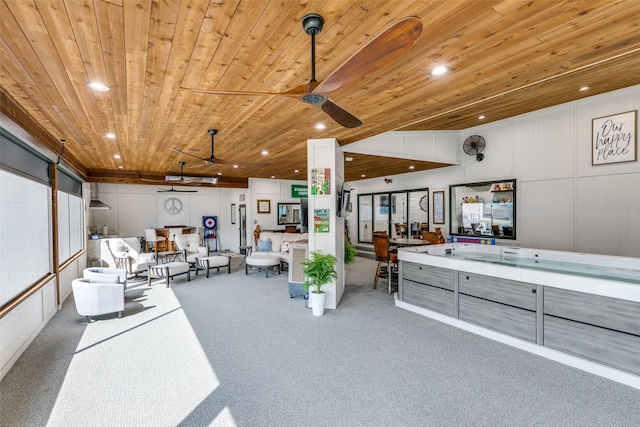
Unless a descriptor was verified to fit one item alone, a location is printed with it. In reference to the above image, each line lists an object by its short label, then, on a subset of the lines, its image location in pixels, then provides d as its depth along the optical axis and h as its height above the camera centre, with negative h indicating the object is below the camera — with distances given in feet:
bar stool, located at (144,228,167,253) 31.97 -2.64
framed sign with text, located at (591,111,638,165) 14.34 +3.50
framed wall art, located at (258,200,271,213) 34.58 +0.71
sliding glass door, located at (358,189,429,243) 27.45 -0.29
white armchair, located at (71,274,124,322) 13.58 -3.85
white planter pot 14.56 -4.42
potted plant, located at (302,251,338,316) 14.60 -3.10
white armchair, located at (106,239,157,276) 22.00 -3.48
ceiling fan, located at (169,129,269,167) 14.58 +2.88
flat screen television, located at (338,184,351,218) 17.10 +0.60
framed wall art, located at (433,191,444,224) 24.83 +0.31
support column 15.64 +0.55
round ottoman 23.44 -3.87
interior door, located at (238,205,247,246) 34.83 -1.16
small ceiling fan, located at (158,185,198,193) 32.65 +2.51
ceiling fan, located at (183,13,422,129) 4.48 +2.63
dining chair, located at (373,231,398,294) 18.40 -2.69
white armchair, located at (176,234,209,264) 26.47 -3.05
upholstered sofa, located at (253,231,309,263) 25.88 -2.67
